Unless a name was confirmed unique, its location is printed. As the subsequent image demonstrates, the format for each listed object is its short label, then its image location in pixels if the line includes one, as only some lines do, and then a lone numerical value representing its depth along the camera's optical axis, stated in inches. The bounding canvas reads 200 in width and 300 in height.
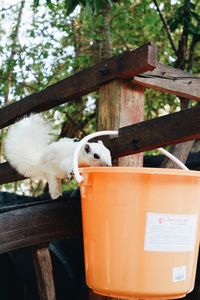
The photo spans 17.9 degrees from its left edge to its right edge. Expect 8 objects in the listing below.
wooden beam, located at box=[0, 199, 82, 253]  72.4
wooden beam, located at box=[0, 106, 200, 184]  66.7
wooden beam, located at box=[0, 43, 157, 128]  74.4
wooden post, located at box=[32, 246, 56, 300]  76.6
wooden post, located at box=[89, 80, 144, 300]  80.3
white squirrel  86.5
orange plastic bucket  60.3
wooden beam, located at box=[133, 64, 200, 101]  81.3
